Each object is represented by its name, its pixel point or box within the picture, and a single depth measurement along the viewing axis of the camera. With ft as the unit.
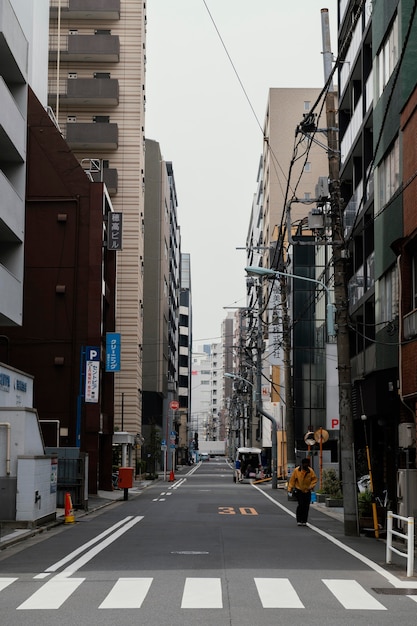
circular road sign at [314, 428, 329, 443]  121.60
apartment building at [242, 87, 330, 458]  231.91
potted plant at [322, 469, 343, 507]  111.14
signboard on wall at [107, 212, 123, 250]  163.53
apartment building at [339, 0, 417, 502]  77.51
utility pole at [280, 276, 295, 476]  144.05
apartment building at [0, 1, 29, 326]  100.68
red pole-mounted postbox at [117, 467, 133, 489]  132.46
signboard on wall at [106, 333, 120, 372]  160.04
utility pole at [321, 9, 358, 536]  77.77
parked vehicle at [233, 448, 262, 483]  212.84
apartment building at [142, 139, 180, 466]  300.40
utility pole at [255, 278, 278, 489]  169.27
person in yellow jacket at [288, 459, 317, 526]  80.64
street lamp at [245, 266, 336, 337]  103.71
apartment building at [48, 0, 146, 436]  229.25
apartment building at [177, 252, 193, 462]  498.28
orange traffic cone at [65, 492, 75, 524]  85.97
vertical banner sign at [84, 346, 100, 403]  143.74
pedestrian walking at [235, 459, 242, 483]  209.46
